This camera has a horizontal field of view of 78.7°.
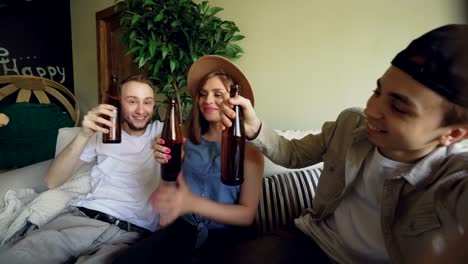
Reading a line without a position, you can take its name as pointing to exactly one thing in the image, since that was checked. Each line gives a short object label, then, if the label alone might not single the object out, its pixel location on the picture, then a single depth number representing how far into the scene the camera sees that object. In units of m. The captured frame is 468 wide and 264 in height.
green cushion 2.20
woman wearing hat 0.90
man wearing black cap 0.54
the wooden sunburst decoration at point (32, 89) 2.56
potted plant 1.70
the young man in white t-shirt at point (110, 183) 1.04
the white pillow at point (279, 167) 1.39
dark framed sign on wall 2.91
